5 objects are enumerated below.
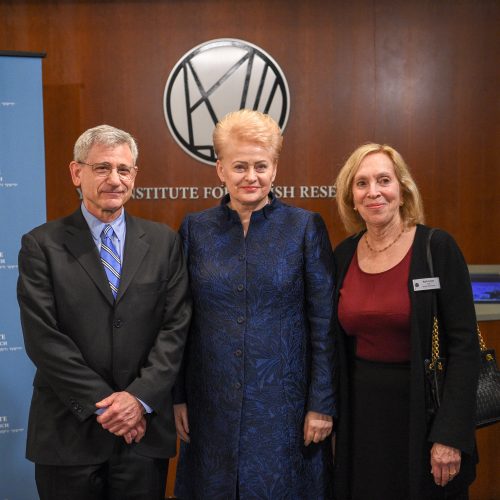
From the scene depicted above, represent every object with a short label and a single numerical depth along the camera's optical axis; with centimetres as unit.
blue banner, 312
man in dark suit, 193
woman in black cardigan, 199
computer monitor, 336
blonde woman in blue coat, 214
